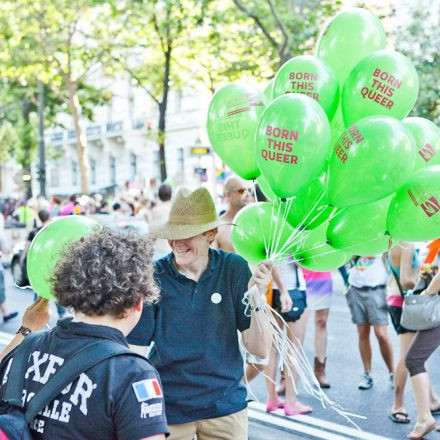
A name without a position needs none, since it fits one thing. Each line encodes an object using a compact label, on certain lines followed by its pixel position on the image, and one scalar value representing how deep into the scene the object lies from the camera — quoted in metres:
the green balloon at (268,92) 4.04
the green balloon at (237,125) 3.67
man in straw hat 3.17
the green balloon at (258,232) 3.56
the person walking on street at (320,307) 6.81
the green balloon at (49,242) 3.10
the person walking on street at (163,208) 9.33
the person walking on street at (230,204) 5.76
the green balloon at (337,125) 3.70
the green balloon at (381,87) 3.40
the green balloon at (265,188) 3.72
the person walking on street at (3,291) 9.40
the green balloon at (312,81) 3.49
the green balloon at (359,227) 3.46
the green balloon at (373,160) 3.14
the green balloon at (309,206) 3.51
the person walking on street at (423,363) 5.21
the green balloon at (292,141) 3.17
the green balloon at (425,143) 3.52
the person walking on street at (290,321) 6.01
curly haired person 1.97
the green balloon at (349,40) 3.87
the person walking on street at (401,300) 5.54
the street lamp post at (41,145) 25.39
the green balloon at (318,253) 3.71
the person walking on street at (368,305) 6.55
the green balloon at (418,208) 3.24
